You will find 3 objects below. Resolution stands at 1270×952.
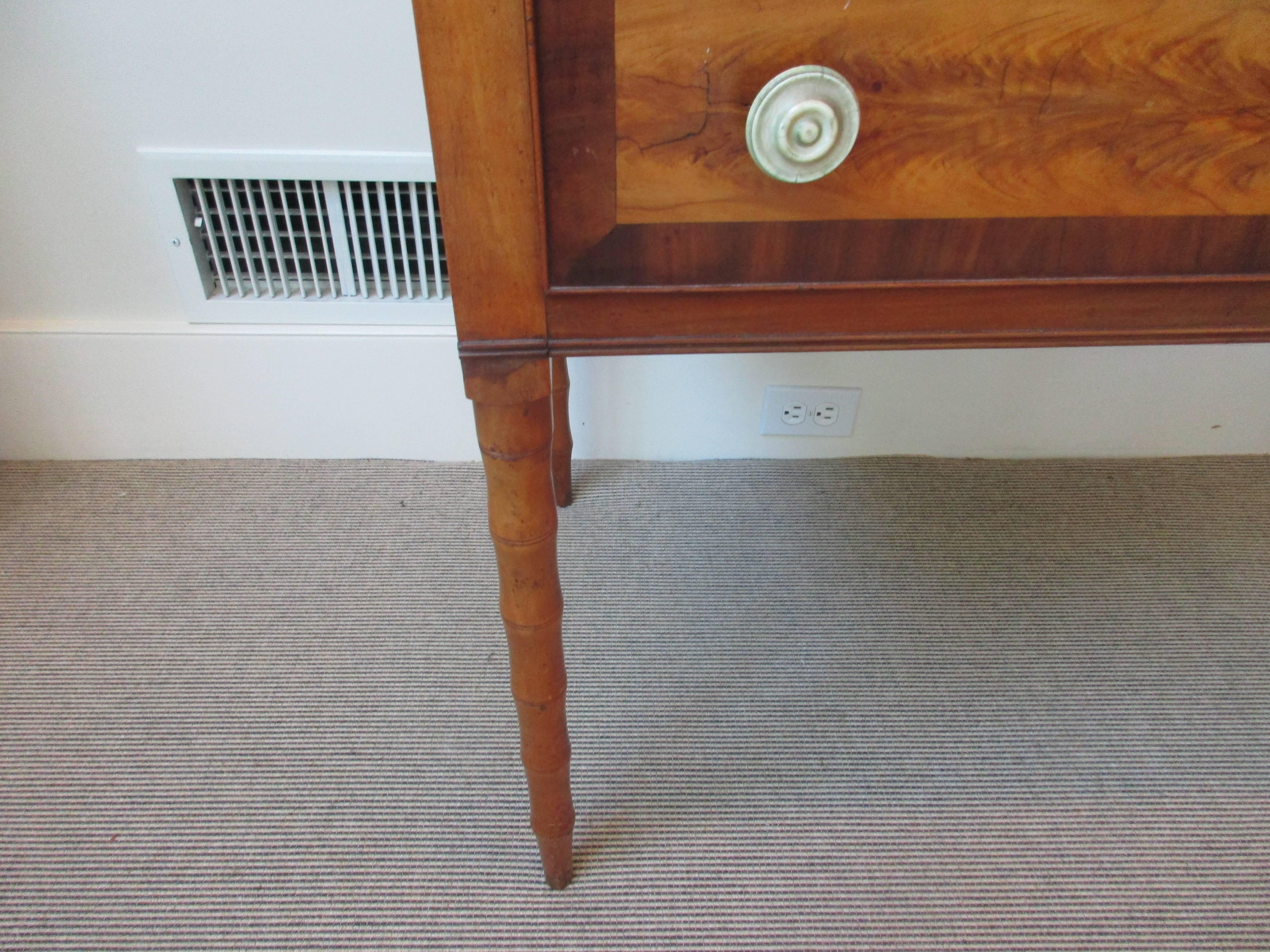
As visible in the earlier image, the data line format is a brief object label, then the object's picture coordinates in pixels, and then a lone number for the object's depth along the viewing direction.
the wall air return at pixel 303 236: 1.02
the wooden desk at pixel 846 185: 0.40
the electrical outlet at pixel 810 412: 1.20
